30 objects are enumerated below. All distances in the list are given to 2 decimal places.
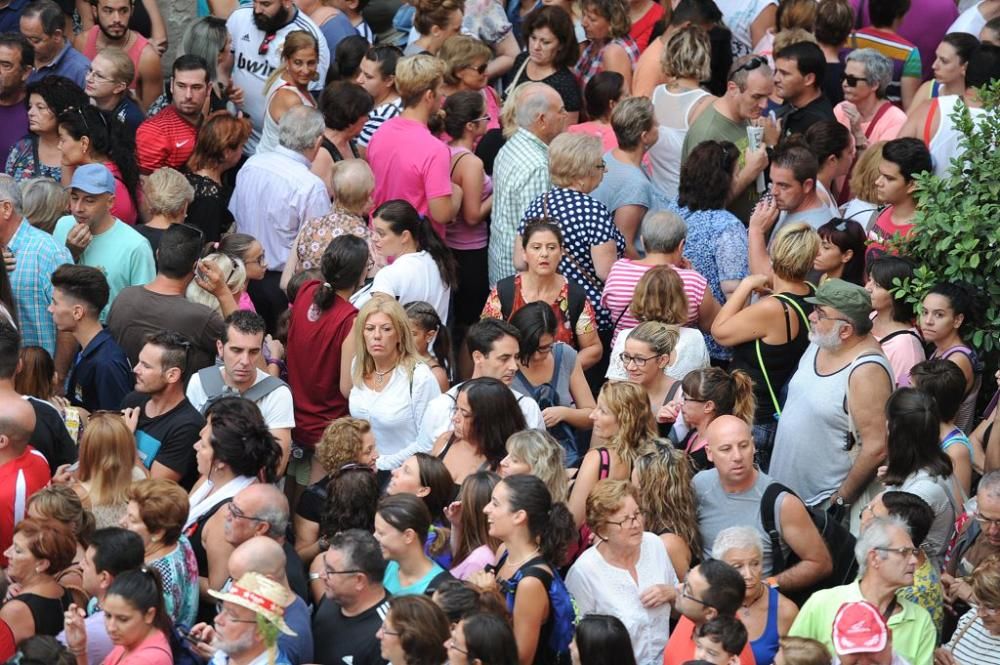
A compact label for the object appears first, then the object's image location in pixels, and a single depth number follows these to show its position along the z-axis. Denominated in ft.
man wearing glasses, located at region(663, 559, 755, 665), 39.29
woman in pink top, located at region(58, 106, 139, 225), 60.13
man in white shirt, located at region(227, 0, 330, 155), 69.67
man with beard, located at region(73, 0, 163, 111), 70.08
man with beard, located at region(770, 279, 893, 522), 48.67
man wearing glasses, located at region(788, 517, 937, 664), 40.81
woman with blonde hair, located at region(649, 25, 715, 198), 66.33
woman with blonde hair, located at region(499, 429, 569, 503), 44.68
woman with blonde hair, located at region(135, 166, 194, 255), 58.03
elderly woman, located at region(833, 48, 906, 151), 66.03
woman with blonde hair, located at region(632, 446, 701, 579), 45.52
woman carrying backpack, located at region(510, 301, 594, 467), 51.52
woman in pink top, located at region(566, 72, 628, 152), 64.85
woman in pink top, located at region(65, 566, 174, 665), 39.11
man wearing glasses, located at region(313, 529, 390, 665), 40.55
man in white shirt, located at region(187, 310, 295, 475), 51.03
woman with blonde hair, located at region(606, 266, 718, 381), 52.54
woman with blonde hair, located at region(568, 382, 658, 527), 46.91
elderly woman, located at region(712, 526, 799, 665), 41.73
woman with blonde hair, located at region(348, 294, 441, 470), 51.42
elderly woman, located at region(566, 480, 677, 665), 42.45
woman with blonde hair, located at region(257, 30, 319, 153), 65.46
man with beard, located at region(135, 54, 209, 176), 64.03
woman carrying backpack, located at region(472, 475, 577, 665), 40.63
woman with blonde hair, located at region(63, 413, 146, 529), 45.44
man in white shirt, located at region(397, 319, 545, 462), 49.80
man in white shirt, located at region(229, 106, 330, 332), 60.85
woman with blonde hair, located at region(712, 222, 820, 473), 52.90
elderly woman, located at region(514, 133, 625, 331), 58.13
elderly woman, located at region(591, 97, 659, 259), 61.05
